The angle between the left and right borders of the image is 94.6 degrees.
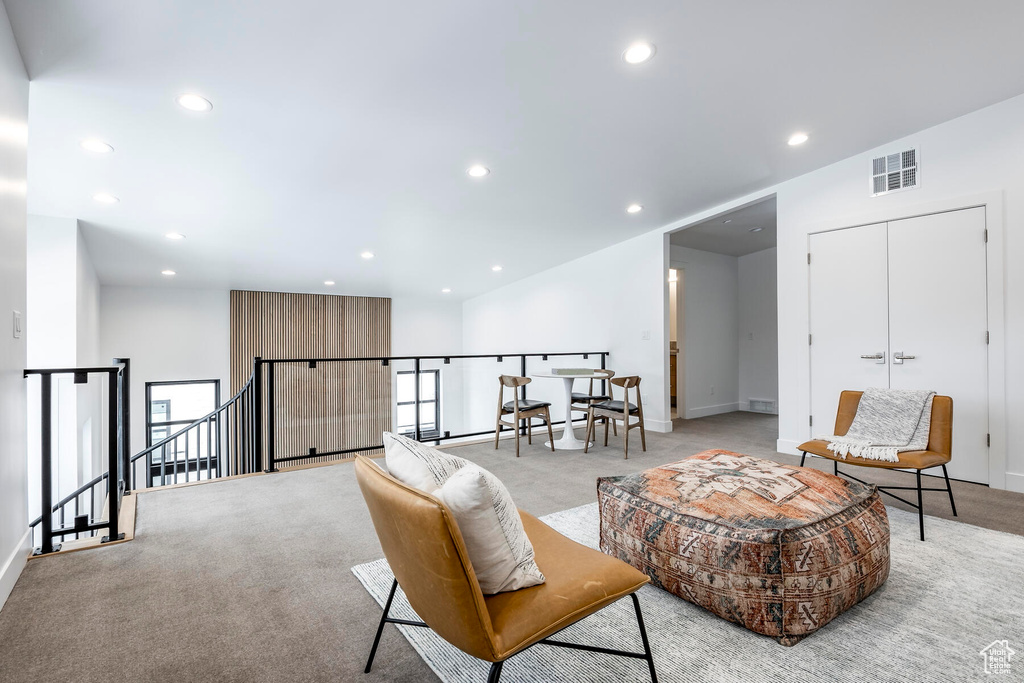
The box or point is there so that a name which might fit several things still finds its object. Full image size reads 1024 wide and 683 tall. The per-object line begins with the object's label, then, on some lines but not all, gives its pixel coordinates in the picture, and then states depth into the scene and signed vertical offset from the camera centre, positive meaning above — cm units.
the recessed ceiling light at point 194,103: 264 +139
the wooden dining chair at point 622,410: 446 -64
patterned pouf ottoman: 158 -71
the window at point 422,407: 500 -66
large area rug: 145 -100
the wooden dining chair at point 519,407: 466 -63
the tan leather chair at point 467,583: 101 -62
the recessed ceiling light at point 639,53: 240 +151
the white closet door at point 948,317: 333 +19
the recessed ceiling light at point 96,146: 307 +133
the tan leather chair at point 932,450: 250 -61
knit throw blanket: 270 -52
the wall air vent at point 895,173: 360 +133
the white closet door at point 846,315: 382 +24
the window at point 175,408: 798 -104
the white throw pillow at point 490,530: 110 -45
